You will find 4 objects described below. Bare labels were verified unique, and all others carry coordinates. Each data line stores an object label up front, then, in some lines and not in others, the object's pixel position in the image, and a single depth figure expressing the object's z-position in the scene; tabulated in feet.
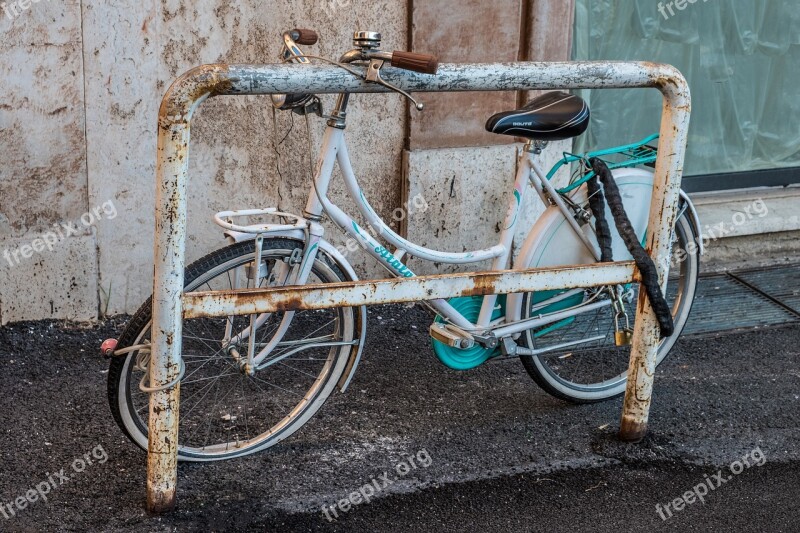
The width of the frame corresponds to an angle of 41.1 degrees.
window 18.66
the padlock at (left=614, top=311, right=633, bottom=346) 13.15
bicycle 11.25
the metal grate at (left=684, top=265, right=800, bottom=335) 17.34
